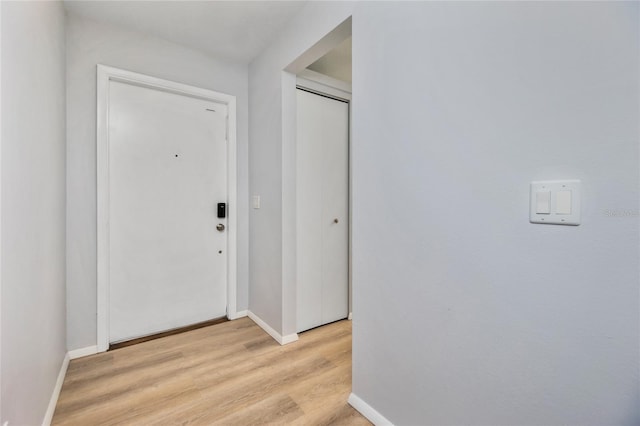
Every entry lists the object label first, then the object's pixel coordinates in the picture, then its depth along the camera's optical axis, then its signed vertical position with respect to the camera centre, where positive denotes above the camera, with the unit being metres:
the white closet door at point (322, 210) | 2.41 -0.01
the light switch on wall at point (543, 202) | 0.85 +0.03
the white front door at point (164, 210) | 2.20 -0.02
